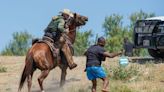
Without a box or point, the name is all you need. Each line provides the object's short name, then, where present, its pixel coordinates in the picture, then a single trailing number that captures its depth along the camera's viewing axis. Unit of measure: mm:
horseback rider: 16516
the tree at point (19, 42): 85106
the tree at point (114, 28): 77312
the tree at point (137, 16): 78550
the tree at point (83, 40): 75325
